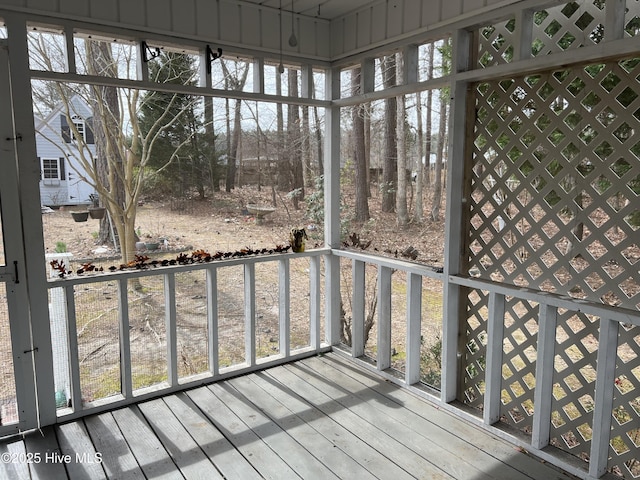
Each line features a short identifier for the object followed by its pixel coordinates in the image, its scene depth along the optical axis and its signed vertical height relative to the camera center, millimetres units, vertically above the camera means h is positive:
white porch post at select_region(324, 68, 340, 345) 3833 -193
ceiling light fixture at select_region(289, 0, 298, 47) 3114 +941
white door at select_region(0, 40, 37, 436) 2561 -664
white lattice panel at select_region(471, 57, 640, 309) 2145 +3
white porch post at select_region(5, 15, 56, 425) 2557 -179
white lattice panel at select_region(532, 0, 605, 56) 2180 +751
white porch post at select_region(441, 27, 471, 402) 2768 -258
